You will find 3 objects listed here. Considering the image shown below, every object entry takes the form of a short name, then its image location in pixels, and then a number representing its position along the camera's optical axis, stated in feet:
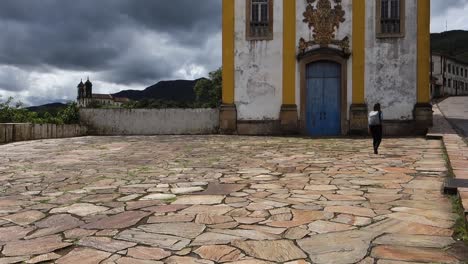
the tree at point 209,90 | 167.53
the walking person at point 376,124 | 28.89
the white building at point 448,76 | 197.92
